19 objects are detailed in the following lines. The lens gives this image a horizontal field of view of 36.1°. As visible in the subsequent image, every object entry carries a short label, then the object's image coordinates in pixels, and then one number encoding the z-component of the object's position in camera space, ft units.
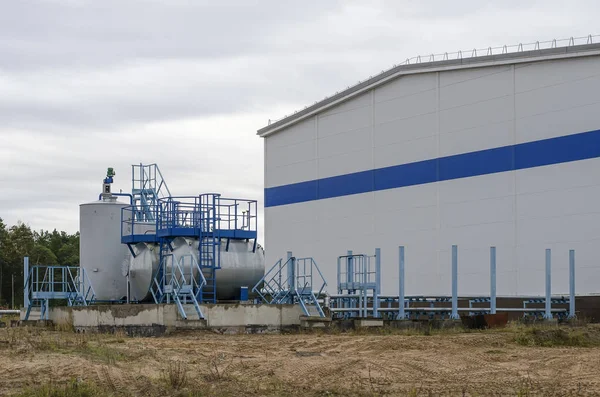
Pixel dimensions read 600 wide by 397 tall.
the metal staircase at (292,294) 93.61
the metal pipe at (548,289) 95.04
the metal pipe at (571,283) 97.14
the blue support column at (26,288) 110.32
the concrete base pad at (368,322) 87.56
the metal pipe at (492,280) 93.45
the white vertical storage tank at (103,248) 107.04
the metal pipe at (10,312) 149.89
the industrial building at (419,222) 96.73
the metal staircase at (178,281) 92.72
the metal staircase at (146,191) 116.20
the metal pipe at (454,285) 91.97
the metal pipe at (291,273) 97.96
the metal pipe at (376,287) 91.84
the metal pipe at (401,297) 91.71
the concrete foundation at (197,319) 88.12
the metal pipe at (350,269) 95.30
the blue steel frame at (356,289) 92.79
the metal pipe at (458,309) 93.31
